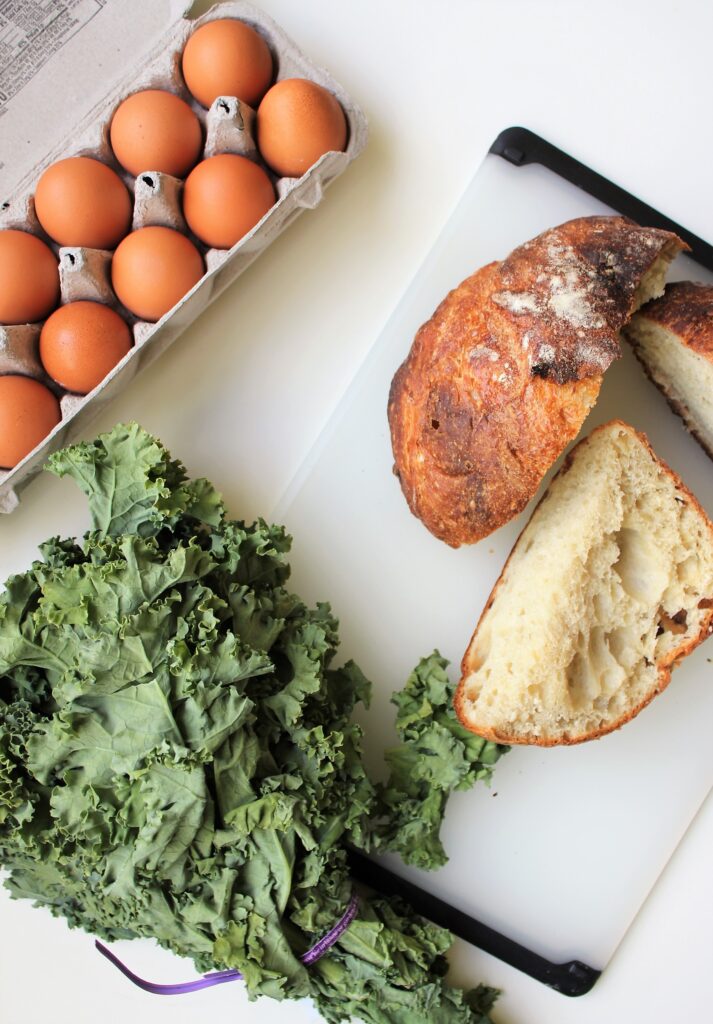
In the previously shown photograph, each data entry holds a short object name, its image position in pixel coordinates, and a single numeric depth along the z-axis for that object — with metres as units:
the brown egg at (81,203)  0.68
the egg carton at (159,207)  0.68
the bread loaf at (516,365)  0.64
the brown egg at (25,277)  0.68
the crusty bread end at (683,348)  0.68
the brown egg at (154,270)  0.67
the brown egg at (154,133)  0.69
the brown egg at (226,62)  0.69
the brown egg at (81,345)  0.67
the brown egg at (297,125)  0.68
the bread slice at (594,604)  0.67
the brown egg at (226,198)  0.68
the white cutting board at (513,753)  0.73
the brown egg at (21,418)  0.67
